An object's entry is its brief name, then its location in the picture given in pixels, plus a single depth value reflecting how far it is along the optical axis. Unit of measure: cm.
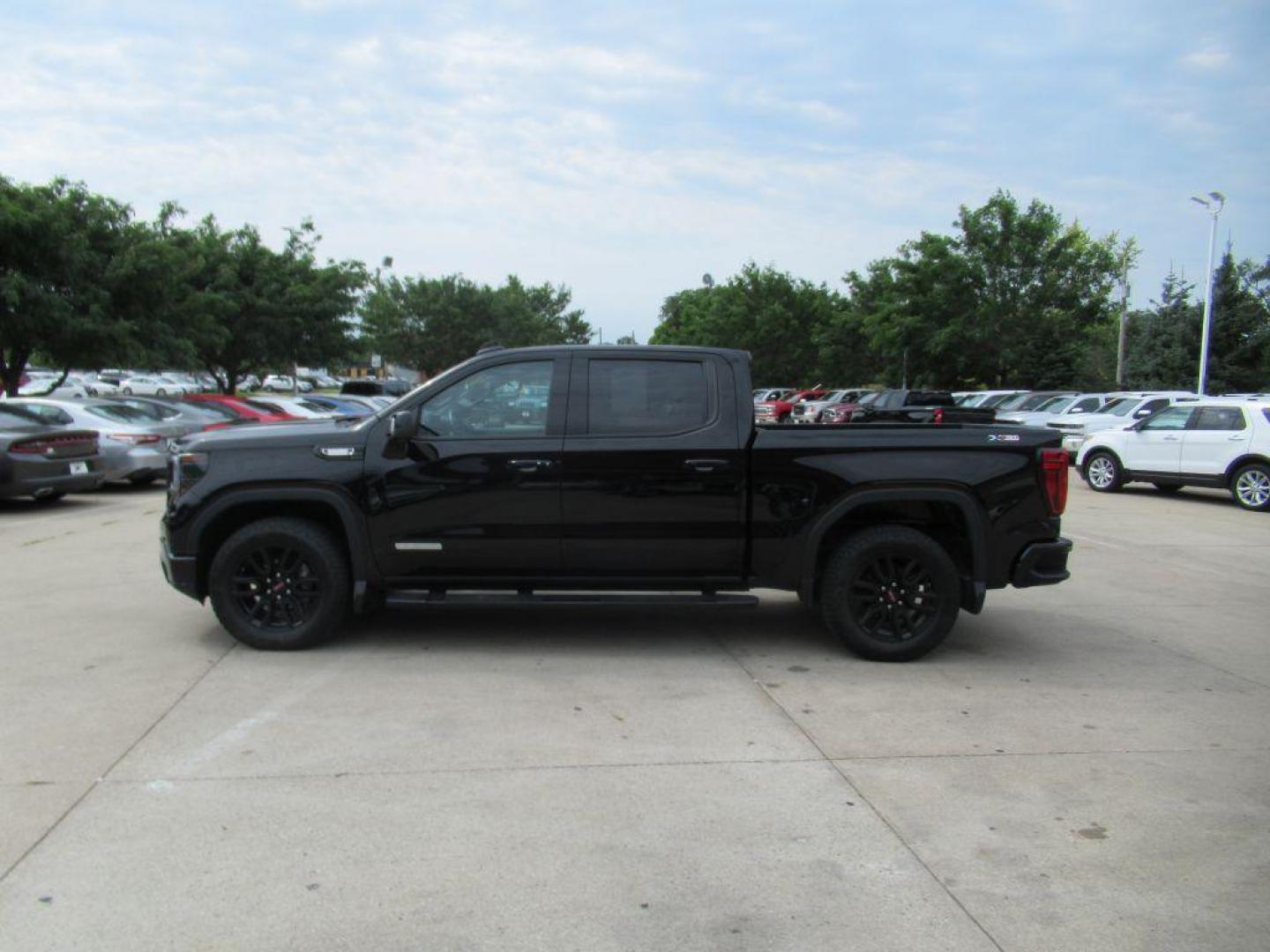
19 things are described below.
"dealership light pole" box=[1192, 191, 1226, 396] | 3137
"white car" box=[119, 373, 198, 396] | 5297
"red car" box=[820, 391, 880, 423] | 3014
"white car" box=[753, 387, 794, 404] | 4345
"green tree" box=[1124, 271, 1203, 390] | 3734
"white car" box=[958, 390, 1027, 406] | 2805
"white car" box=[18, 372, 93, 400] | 4184
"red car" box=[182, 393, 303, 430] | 1941
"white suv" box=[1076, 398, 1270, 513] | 1496
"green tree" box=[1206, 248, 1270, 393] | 3609
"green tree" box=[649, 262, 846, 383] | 5244
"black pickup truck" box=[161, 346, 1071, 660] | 617
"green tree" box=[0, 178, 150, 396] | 1872
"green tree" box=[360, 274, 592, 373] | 5781
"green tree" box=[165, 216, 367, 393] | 2709
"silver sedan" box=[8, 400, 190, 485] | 1582
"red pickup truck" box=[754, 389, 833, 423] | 3709
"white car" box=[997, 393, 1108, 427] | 2403
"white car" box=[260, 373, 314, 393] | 6912
